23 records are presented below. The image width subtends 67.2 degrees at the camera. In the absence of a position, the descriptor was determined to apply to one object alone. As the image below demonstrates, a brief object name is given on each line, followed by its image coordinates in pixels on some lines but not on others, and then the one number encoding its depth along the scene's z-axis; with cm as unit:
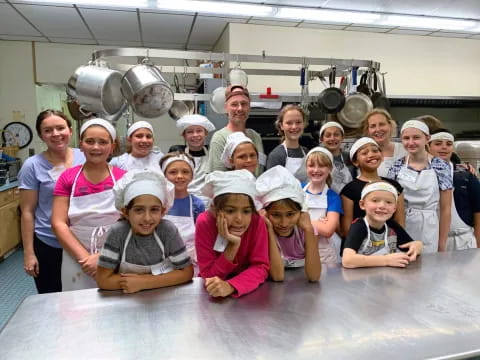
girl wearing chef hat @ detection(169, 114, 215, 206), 175
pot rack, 196
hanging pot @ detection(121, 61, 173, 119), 170
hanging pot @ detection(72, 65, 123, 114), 171
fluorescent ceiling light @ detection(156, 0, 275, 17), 275
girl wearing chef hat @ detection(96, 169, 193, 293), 96
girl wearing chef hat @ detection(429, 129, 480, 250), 167
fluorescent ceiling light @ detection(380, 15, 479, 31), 319
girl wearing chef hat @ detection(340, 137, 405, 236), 143
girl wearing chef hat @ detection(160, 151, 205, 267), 129
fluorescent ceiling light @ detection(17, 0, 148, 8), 265
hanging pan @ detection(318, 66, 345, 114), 222
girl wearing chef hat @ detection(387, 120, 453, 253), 152
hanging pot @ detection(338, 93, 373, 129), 227
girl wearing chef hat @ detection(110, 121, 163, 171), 165
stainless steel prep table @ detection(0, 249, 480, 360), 68
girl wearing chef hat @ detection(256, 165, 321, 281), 101
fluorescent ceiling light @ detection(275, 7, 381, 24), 298
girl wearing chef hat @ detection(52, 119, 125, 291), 121
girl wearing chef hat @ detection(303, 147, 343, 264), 138
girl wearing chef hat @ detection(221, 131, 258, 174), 145
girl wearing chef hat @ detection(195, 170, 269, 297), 96
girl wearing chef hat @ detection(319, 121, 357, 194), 168
